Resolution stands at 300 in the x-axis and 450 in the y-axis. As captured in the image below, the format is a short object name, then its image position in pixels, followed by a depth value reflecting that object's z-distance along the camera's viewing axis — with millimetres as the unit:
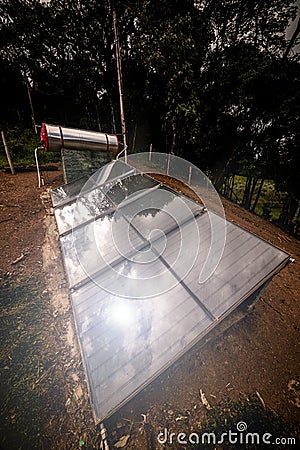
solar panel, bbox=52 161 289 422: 2463
